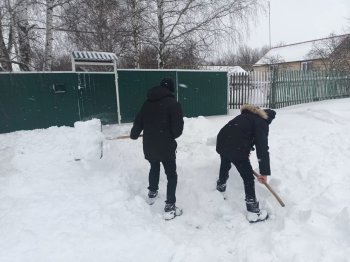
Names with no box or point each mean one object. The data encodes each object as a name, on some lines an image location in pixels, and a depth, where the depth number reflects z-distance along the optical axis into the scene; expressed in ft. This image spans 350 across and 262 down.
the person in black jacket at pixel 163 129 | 12.86
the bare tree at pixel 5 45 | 28.73
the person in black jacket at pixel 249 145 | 12.41
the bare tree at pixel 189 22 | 37.40
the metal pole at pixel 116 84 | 27.89
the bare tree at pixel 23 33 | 30.19
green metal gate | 25.30
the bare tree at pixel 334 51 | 64.08
